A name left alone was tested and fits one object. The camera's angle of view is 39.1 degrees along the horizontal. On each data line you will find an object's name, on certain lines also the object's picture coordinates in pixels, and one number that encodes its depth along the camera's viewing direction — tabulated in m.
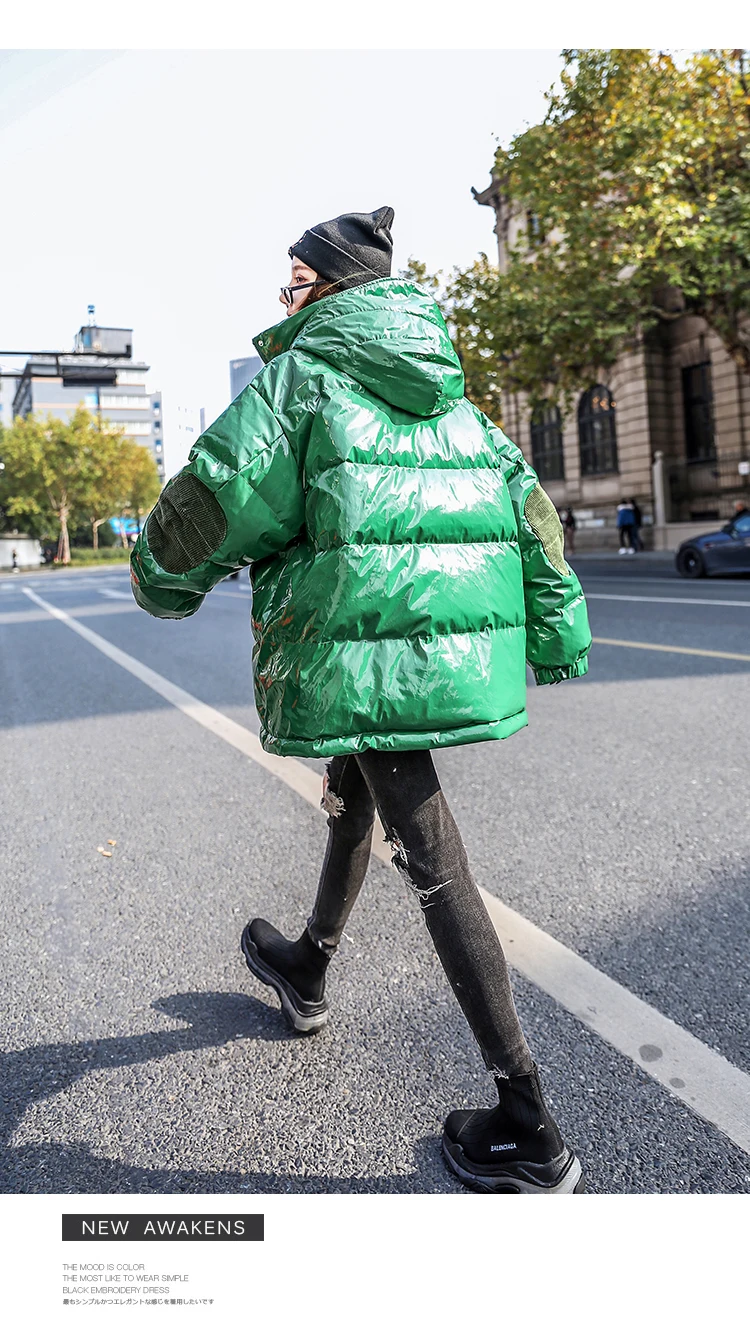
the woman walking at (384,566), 1.69
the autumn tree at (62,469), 56.06
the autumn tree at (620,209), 18.14
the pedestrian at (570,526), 28.75
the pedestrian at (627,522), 27.31
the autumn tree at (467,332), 22.11
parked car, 16.03
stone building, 26.91
